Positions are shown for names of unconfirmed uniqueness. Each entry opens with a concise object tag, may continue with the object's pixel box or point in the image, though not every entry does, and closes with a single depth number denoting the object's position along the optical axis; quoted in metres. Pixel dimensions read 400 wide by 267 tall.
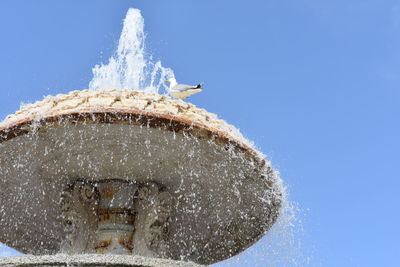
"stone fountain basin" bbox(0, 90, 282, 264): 5.70
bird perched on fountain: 6.73
